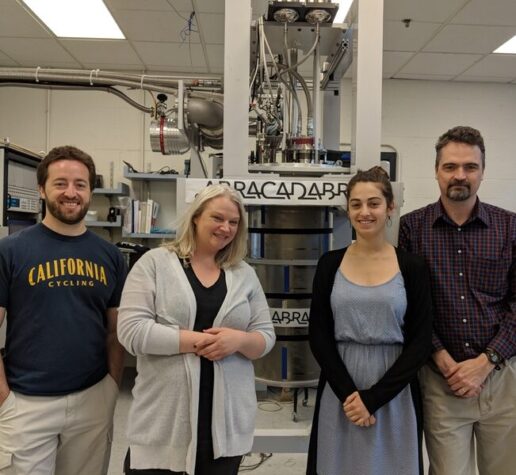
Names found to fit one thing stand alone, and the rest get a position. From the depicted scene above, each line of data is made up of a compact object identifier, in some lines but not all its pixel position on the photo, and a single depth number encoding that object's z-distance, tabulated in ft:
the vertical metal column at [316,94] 6.28
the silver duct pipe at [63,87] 10.36
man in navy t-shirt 4.33
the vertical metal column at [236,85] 5.44
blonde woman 3.84
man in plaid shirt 4.66
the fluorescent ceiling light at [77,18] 10.64
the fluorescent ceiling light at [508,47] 12.48
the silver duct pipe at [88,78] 9.63
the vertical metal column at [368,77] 5.48
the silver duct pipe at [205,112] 7.01
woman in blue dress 4.37
